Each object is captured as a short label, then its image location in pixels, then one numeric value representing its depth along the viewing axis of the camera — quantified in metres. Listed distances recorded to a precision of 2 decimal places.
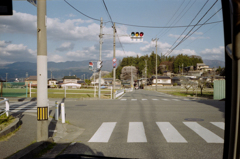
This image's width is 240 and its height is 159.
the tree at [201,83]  33.73
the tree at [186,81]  38.61
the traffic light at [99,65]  24.59
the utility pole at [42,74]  5.72
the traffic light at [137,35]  19.77
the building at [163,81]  99.50
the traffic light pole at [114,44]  29.12
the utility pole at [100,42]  25.25
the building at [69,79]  118.94
